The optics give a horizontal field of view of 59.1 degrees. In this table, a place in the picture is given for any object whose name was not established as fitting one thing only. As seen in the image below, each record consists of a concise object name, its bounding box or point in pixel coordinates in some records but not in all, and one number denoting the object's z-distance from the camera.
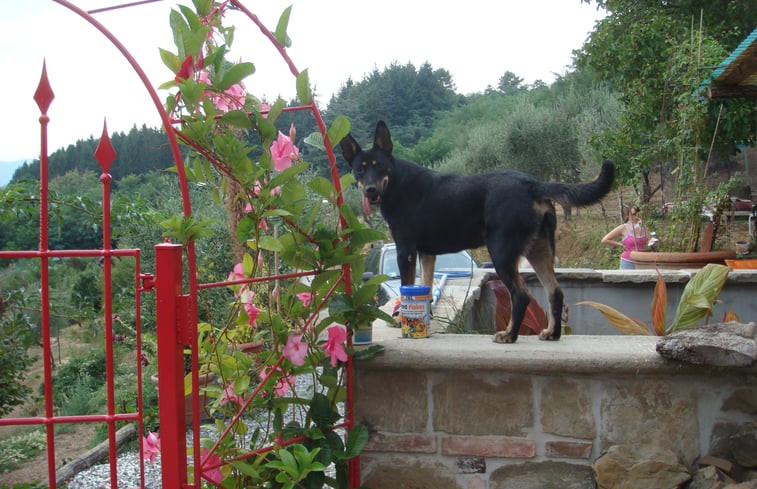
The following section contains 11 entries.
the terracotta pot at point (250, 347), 3.35
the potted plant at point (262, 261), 2.24
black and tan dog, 3.20
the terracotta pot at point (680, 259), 6.86
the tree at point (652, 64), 11.35
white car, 8.27
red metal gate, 2.04
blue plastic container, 3.18
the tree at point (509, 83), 47.78
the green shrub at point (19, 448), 5.11
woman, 7.94
